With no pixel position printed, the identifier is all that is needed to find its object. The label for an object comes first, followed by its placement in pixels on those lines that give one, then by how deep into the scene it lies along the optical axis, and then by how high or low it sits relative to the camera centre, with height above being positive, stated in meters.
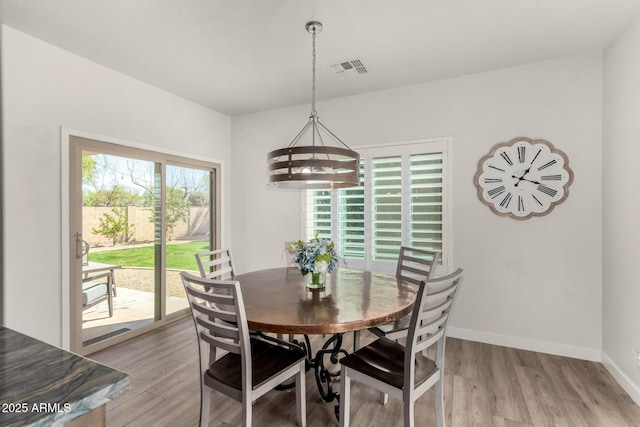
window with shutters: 3.40 +0.06
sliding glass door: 2.93 -0.27
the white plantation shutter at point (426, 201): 3.40 +0.12
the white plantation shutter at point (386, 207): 3.58 +0.06
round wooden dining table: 1.64 -0.55
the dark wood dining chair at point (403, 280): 2.23 -0.59
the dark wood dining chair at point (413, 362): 1.58 -0.85
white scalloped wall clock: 2.90 +0.33
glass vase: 2.23 -0.49
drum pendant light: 1.93 +0.29
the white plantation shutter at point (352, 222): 3.79 -0.11
